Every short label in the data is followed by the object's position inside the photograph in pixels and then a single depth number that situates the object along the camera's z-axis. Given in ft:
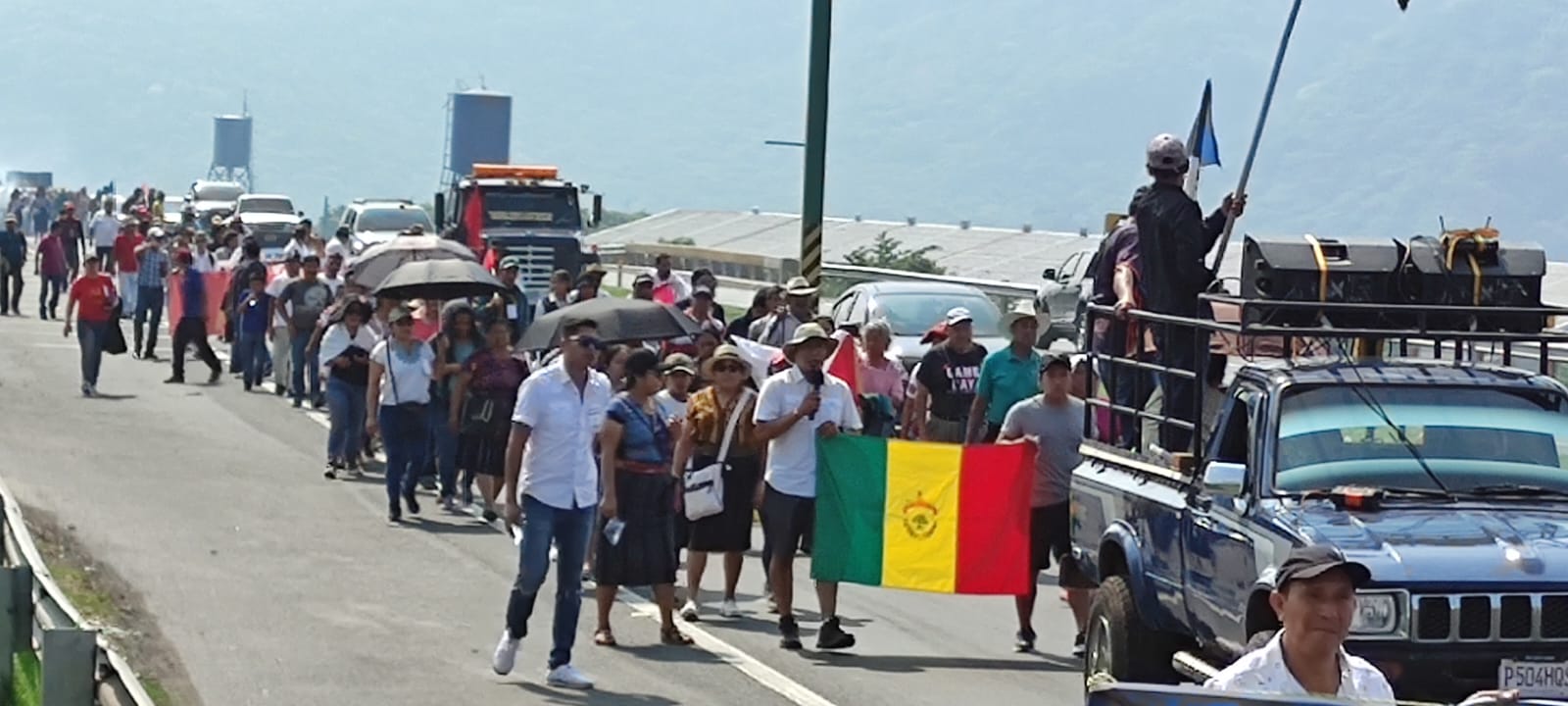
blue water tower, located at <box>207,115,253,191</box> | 581.12
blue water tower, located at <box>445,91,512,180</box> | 338.13
